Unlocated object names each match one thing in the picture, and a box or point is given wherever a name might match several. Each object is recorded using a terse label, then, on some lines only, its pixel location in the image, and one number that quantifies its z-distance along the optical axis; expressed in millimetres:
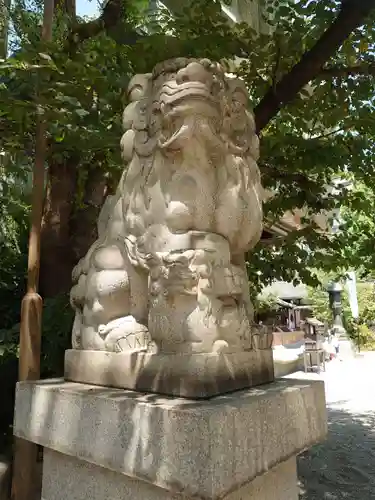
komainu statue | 1911
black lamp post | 15836
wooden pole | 2805
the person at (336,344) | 14148
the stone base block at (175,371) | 1773
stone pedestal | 1520
